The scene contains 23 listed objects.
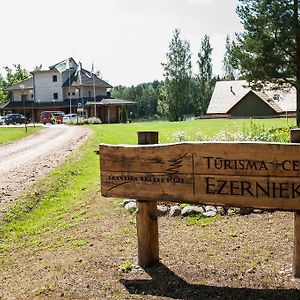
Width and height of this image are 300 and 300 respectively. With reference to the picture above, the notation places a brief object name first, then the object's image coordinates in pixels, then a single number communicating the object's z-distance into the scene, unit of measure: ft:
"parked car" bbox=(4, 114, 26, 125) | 174.84
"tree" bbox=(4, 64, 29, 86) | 323.98
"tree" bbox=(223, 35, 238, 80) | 275.59
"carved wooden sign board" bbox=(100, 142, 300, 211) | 14.29
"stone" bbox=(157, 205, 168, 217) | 23.85
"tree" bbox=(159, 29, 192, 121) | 239.91
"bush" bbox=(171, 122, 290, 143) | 40.21
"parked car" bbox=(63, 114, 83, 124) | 151.64
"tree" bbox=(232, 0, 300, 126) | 92.68
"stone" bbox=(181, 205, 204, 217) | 23.08
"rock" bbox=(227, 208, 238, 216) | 22.40
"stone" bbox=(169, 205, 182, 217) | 23.44
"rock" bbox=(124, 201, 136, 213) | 25.33
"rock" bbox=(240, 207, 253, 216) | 22.08
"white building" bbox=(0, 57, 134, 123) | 209.97
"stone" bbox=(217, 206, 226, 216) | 22.62
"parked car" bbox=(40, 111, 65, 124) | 166.20
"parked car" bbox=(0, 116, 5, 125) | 179.40
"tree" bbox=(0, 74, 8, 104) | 301.92
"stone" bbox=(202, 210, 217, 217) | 22.53
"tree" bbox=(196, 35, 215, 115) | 252.83
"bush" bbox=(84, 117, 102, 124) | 152.31
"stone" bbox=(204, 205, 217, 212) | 23.17
